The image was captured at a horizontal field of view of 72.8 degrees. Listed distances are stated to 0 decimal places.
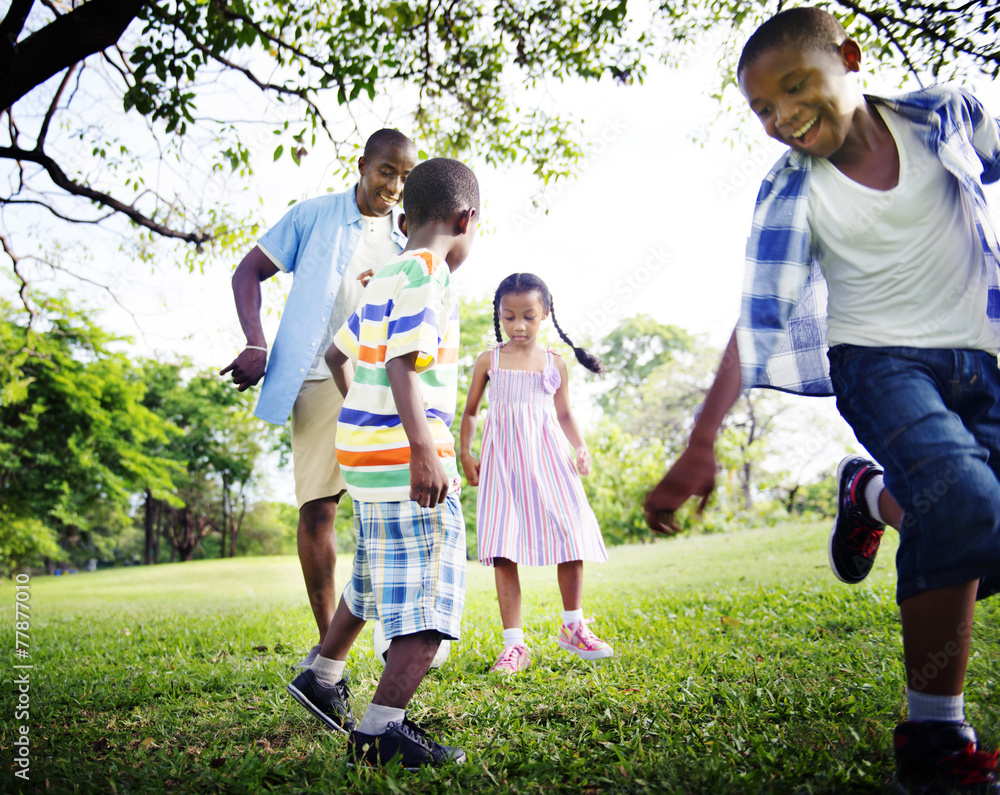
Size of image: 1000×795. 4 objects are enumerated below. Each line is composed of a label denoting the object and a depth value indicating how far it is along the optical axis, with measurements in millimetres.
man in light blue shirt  2992
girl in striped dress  3414
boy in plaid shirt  1610
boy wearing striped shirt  1979
